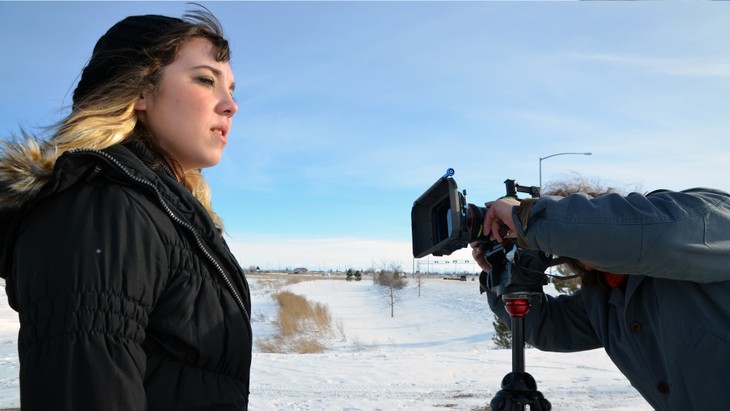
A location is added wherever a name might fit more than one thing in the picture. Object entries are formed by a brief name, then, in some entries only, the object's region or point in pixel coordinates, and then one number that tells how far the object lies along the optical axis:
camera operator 1.71
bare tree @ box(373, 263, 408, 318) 37.50
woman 1.02
